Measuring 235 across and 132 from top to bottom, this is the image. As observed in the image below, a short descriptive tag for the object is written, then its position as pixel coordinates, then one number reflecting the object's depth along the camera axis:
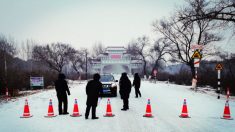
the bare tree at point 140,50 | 69.96
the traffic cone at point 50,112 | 9.95
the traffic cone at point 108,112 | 9.88
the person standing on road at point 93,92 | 9.49
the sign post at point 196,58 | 19.72
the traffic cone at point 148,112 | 9.74
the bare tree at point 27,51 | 83.25
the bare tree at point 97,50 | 121.75
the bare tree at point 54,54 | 60.31
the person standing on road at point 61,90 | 10.51
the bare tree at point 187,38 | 27.84
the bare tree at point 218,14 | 14.88
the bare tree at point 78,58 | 67.36
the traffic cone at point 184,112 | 9.77
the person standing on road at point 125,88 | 11.75
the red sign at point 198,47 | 19.02
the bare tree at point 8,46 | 56.81
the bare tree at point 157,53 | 52.84
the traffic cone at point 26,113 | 9.91
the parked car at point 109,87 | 17.46
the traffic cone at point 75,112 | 9.99
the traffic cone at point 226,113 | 9.70
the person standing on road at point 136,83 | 16.98
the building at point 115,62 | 105.56
